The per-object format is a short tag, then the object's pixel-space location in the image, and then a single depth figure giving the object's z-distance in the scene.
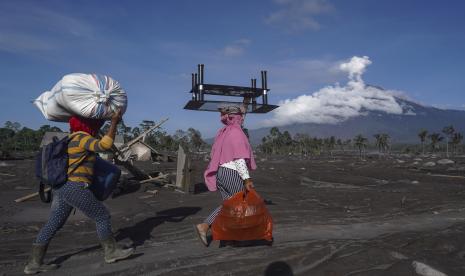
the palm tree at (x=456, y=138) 119.06
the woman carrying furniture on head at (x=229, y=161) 4.98
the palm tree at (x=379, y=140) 128.55
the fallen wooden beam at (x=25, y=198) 9.70
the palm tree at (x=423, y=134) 119.55
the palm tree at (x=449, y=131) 120.44
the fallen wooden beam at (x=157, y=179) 13.16
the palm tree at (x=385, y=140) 128.75
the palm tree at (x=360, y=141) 116.31
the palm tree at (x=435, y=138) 120.94
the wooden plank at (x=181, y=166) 12.19
